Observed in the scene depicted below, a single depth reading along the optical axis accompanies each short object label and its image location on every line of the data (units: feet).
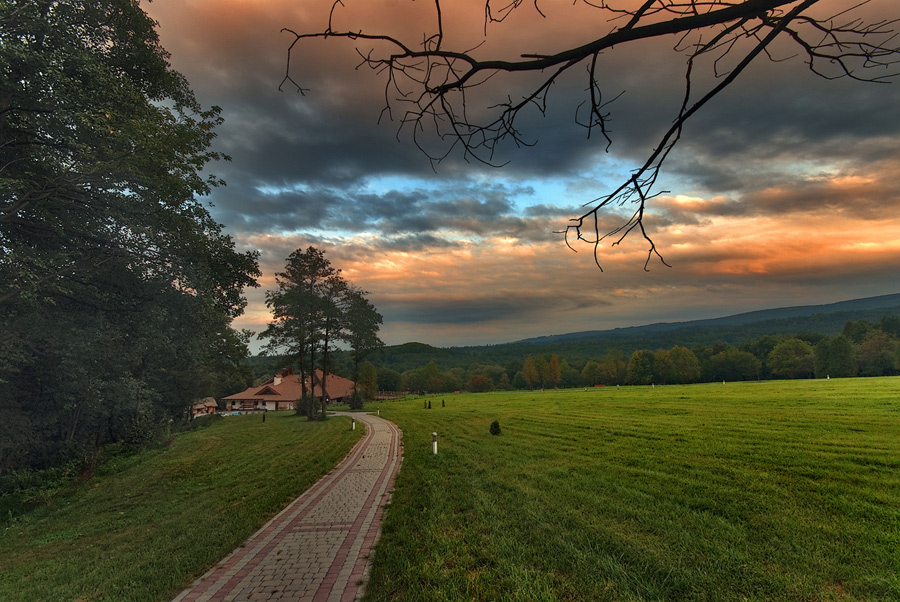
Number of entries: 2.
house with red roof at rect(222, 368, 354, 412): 223.08
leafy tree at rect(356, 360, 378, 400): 203.72
